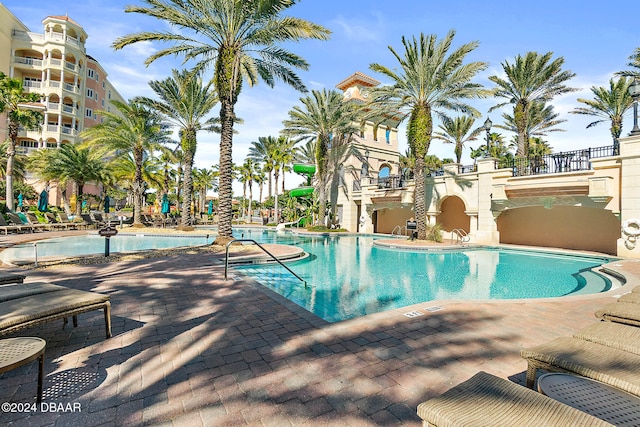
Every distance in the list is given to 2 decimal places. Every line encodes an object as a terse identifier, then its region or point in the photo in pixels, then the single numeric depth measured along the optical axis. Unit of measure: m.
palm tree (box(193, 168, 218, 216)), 51.59
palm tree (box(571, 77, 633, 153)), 22.27
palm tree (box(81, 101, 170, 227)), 22.39
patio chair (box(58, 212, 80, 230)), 22.99
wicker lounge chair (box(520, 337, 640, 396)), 2.20
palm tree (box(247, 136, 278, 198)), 41.25
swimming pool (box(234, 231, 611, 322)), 7.21
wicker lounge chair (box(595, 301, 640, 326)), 3.54
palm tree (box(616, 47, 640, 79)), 18.76
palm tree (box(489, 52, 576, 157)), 20.38
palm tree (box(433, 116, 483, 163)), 30.25
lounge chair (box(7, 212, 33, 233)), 19.28
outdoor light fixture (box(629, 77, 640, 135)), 12.20
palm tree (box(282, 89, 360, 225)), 26.33
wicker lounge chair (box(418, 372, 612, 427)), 1.65
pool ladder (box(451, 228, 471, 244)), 19.50
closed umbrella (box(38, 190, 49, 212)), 24.11
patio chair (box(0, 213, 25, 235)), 17.30
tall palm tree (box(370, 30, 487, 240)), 17.70
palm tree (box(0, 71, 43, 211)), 20.98
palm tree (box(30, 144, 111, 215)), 26.81
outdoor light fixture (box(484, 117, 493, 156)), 18.55
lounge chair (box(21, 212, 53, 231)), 19.81
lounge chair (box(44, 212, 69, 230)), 21.85
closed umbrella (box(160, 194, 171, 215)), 29.01
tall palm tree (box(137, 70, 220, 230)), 21.36
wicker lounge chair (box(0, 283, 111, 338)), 3.10
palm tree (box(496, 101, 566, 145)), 25.98
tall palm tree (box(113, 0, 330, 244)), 12.55
